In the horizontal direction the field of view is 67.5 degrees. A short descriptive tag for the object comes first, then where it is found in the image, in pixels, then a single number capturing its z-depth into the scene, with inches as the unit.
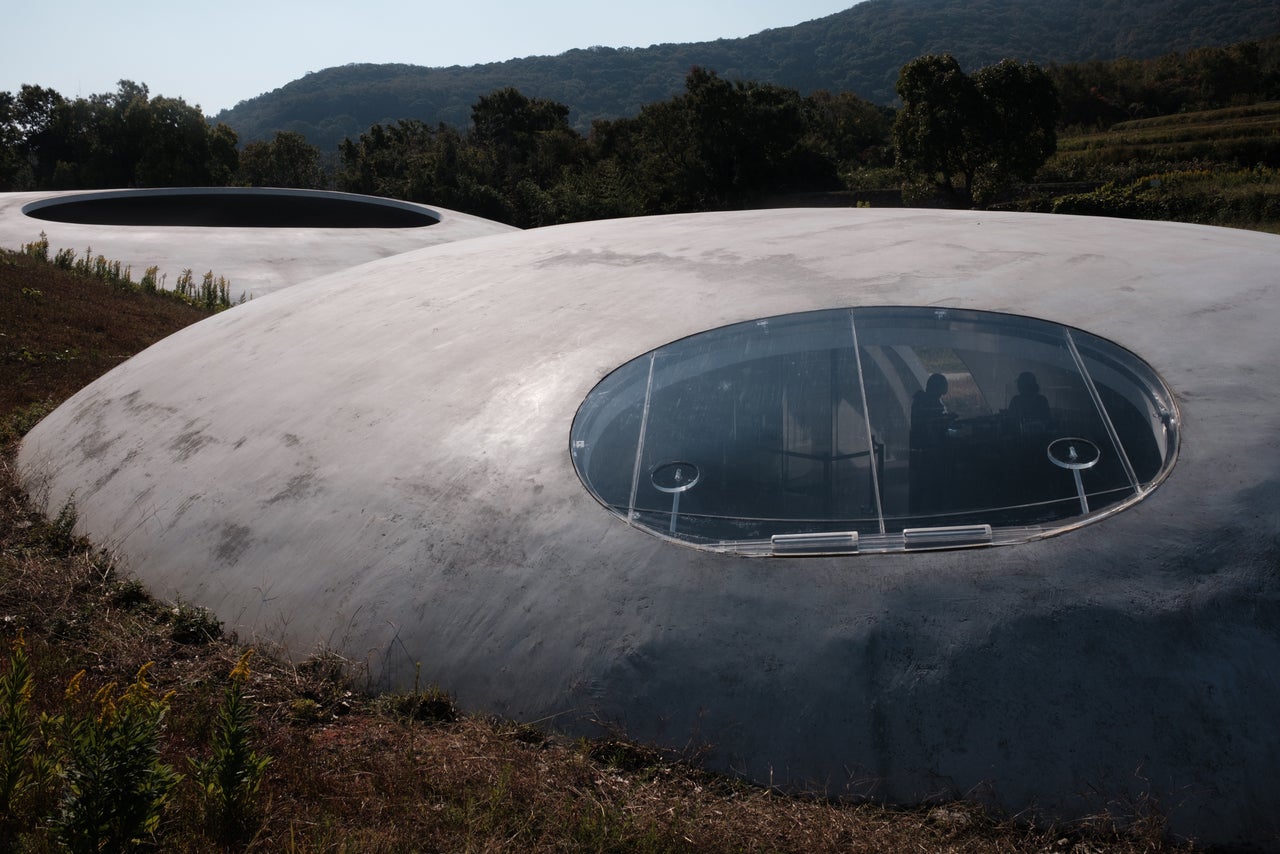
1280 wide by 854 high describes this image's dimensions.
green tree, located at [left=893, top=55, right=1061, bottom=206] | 1395.2
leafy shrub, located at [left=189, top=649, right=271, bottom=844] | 143.3
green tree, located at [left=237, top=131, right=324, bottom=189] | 2522.1
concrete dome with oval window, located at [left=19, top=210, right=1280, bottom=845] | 148.3
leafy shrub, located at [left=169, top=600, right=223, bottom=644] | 208.7
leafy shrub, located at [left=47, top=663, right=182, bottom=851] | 129.9
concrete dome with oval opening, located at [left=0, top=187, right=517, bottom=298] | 743.1
